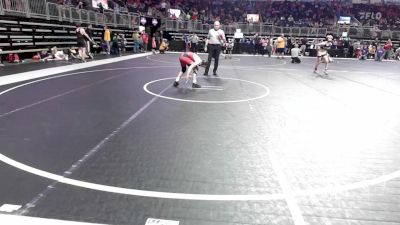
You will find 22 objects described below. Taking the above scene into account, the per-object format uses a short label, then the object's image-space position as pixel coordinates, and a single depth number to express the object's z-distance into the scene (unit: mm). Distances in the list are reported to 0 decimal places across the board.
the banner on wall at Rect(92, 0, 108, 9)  21628
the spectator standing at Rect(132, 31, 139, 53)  22902
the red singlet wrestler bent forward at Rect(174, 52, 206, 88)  8789
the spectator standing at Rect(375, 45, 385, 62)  23609
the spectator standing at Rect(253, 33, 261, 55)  26797
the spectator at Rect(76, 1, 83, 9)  19244
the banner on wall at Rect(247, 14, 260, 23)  34172
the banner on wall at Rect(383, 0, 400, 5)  38031
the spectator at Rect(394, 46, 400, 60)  25938
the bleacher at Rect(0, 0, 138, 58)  13531
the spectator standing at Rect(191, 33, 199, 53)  24875
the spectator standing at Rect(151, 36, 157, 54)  24547
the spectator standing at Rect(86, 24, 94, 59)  17234
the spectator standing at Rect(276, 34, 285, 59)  22616
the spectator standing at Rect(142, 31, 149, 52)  24378
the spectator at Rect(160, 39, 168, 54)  23972
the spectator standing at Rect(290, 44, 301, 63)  19195
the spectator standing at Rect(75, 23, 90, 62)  15047
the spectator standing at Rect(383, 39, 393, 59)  24977
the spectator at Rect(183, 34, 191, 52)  25727
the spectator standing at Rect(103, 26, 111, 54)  19438
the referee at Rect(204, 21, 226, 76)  11398
